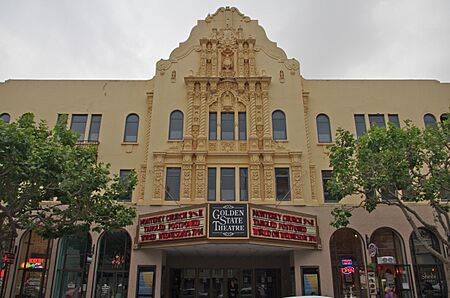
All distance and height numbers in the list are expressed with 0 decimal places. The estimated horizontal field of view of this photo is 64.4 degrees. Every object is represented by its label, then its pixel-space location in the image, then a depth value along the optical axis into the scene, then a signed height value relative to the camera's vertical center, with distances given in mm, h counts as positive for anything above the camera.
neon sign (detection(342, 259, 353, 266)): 21328 +859
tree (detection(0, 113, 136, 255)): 13586 +3776
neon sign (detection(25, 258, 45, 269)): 21797 +780
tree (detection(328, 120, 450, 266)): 16672 +5133
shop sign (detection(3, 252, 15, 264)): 20297 +1006
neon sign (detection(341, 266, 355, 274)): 20953 +403
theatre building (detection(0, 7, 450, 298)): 20938 +5989
